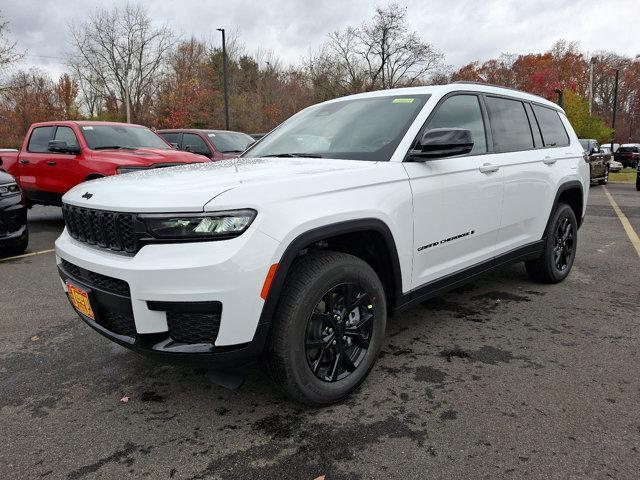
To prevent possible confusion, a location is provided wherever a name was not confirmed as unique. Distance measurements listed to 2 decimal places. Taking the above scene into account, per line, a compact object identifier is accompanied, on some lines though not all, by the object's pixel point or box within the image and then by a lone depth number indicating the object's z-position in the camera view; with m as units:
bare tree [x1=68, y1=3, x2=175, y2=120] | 39.75
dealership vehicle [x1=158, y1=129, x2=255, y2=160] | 10.55
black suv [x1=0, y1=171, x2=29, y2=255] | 5.79
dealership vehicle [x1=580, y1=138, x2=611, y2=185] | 16.27
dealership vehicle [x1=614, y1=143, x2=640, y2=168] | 30.09
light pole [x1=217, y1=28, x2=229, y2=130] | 25.69
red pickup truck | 7.46
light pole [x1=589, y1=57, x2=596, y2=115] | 37.78
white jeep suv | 2.16
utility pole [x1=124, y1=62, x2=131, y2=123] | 34.53
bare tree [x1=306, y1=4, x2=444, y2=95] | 35.16
